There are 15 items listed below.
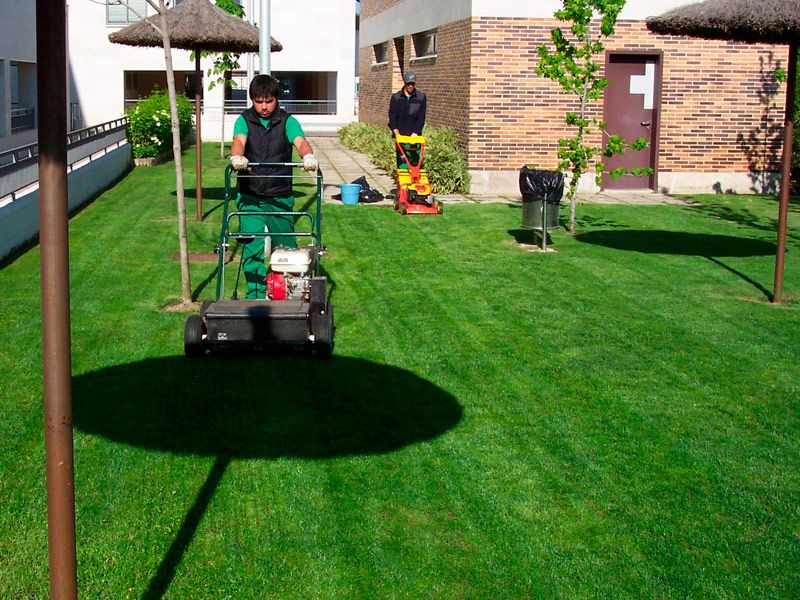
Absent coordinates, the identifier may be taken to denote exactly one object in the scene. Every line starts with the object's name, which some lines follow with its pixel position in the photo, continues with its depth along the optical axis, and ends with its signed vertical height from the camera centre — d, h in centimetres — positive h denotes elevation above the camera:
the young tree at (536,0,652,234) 1380 +71
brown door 1994 +44
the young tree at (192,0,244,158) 2791 +140
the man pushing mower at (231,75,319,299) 879 -31
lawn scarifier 790 -145
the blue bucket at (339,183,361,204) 1736 -112
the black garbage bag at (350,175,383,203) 1764 -116
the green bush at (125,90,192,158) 2505 -22
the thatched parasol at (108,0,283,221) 1438 +113
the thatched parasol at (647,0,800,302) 973 +92
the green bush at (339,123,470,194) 1936 -69
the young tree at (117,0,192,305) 952 -58
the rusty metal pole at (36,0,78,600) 319 -50
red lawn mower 1634 -97
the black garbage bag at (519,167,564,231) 1317 -85
